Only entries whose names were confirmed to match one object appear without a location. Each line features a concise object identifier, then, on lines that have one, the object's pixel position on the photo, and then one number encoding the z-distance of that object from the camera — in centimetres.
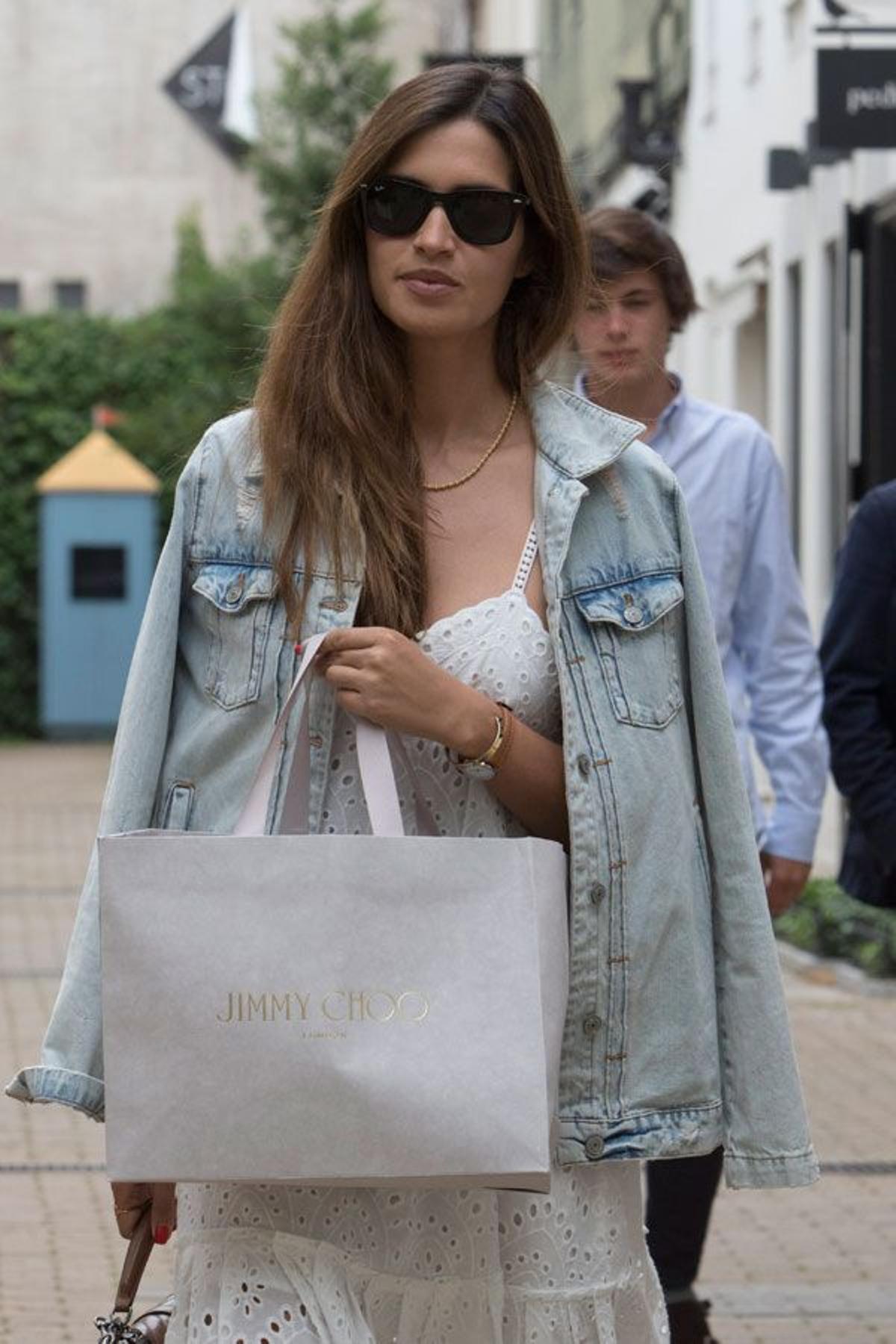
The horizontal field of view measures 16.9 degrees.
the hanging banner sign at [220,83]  3884
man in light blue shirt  525
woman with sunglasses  306
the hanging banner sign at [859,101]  1127
